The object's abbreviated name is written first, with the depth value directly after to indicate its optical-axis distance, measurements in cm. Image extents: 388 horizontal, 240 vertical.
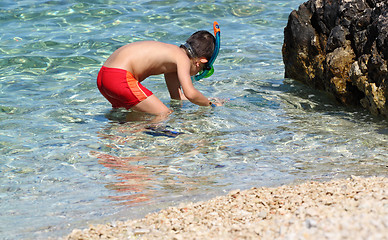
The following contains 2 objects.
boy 963
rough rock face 920
